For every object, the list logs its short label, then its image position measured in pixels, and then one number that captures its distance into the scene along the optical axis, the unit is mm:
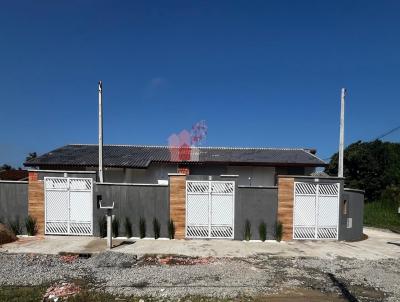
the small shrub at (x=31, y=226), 12109
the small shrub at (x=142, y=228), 12047
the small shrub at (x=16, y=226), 12172
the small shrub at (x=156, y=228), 12023
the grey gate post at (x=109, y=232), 10405
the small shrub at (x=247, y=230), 11977
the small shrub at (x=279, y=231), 11969
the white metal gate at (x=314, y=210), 12117
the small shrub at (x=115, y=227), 12095
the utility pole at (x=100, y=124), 14000
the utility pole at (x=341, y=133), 14027
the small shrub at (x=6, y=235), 10864
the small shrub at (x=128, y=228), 12031
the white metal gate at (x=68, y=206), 12133
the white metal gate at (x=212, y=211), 11992
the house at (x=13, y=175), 23030
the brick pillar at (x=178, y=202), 12008
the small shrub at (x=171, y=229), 11945
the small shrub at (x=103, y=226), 12000
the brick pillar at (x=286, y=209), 12062
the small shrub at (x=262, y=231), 11984
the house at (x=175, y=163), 18594
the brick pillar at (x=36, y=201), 12180
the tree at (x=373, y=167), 28766
